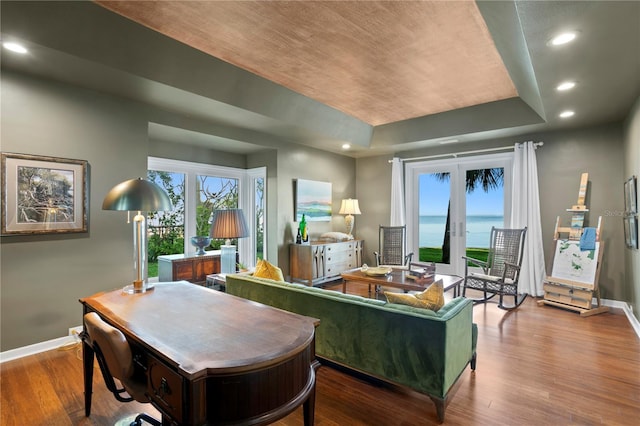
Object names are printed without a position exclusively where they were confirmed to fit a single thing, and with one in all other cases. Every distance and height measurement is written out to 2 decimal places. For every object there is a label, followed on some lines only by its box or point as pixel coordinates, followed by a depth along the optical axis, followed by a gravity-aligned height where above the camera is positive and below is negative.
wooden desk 1.14 -0.55
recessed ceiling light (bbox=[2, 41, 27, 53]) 2.42 +1.29
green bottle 5.73 -0.29
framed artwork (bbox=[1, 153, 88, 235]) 2.80 +0.18
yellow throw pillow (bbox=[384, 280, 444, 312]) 2.14 -0.60
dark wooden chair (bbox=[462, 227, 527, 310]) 4.20 -0.79
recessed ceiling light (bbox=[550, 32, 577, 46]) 2.26 +1.27
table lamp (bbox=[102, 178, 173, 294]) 1.92 +0.07
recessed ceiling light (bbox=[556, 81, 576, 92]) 3.14 +1.28
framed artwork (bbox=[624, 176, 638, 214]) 3.52 +0.18
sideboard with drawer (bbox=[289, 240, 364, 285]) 5.40 -0.86
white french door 5.59 +0.13
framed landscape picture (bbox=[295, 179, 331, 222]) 5.81 +0.24
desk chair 1.35 -0.65
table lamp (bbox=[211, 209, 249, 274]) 3.17 -0.12
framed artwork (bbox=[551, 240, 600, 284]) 4.19 -0.69
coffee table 3.58 -0.82
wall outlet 3.14 -1.17
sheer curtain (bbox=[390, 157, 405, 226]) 6.36 +0.38
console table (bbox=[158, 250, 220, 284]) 4.55 -0.80
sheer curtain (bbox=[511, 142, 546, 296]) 4.89 -0.01
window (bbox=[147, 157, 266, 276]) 4.93 +0.21
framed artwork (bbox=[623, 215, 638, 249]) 3.56 -0.22
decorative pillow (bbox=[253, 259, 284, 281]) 3.08 -0.58
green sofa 1.99 -0.86
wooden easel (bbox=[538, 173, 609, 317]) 4.13 -1.00
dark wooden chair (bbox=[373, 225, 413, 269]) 5.35 -0.58
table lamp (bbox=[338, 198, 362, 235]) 6.43 +0.06
